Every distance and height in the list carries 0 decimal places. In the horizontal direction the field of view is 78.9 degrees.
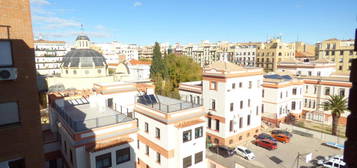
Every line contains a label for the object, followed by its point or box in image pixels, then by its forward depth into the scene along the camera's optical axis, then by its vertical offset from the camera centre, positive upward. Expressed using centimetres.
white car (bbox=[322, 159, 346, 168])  2673 -1265
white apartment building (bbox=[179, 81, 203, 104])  3834 -547
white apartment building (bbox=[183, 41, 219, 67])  12988 +587
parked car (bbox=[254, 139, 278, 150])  3309 -1259
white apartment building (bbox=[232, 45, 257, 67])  10594 +382
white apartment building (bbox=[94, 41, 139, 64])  13462 +976
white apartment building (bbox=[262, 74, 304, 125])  4178 -715
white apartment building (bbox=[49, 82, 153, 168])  1695 -602
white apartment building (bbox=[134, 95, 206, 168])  2217 -767
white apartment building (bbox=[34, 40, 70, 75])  10238 +431
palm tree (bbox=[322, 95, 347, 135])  3559 -758
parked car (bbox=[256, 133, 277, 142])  3532 -1225
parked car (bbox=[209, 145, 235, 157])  3068 -1282
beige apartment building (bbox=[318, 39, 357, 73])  7262 +315
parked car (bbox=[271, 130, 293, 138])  3778 -1232
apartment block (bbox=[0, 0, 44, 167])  973 -125
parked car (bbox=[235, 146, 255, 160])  2995 -1264
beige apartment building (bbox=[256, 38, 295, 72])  9481 +389
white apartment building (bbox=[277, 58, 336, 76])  5303 -148
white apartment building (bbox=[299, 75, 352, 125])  4325 -643
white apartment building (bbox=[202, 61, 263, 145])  3306 -614
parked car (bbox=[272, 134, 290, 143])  3581 -1259
